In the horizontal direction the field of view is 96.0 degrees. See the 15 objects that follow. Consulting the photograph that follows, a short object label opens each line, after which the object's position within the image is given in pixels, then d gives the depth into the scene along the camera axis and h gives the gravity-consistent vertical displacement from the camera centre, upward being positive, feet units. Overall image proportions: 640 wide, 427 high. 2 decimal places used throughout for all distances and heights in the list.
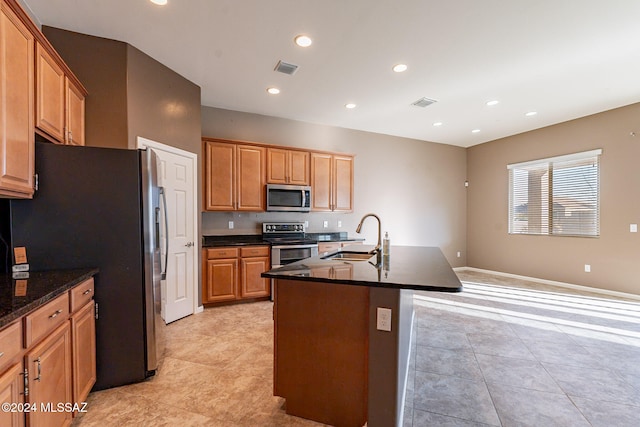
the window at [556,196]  15.74 +0.96
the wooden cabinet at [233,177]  13.25 +1.70
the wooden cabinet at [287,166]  14.70 +2.39
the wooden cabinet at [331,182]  15.96 +1.72
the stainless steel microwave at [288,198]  14.64 +0.75
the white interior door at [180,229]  10.91 -0.68
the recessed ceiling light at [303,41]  8.89 +5.39
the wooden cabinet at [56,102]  6.13 +2.68
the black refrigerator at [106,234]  6.22 -0.50
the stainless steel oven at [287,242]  13.75 -1.46
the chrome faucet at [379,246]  7.42 -0.89
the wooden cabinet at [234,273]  12.65 -2.77
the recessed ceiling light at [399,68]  10.50 +5.35
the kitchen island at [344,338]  4.91 -2.34
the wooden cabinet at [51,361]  3.70 -2.34
